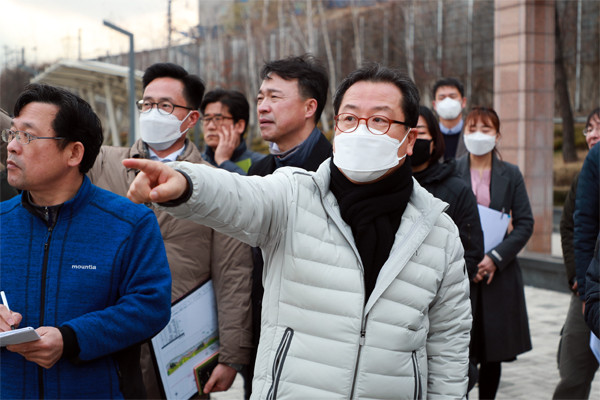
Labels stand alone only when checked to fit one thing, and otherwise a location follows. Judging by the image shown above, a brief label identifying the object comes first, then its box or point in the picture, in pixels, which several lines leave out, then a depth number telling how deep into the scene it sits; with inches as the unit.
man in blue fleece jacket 100.8
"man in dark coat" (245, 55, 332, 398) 149.9
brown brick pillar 438.3
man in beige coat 136.8
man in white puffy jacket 90.8
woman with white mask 190.7
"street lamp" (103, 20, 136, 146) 775.9
